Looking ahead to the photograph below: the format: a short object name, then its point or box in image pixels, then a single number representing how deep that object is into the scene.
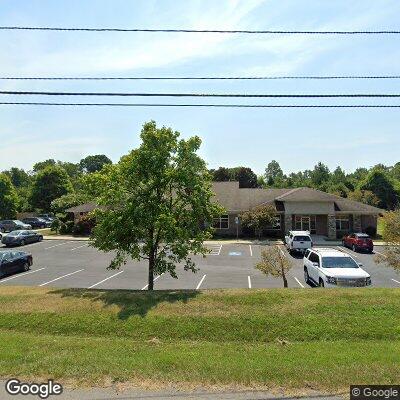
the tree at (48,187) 71.38
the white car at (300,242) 31.02
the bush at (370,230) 41.53
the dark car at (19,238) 36.38
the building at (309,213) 40.84
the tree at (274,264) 17.20
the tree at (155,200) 14.38
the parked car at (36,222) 57.28
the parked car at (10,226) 51.38
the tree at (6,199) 63.28
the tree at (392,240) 17.23
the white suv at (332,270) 16.36
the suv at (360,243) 31.97
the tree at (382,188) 70.81
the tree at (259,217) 39.97
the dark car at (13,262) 21.84
